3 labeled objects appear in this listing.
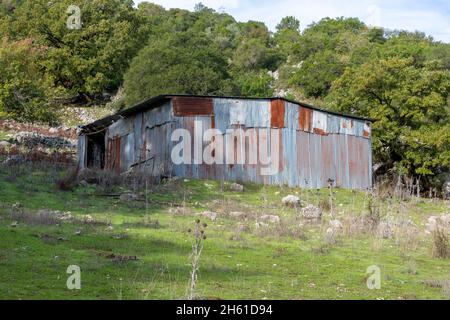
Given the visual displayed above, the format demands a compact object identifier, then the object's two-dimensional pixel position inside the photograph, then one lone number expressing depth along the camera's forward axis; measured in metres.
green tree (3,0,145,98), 59.69
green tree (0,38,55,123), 39.59
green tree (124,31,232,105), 49.94
